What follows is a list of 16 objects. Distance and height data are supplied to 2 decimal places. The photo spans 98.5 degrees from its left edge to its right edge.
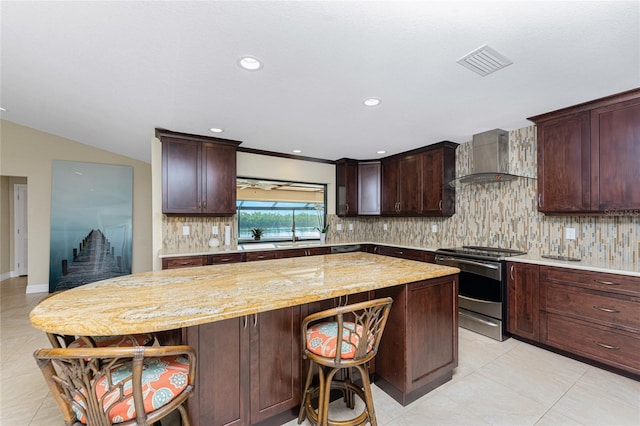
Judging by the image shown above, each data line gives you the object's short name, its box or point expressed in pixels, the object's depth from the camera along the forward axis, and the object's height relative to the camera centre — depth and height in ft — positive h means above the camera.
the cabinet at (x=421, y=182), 13.26 +1.72
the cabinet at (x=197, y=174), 11.32 +1.79
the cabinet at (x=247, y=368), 4.82 -2.88
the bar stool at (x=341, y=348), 4.75 -2.38
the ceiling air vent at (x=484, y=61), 5.81 +3.43
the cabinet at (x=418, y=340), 6.33 -3.04
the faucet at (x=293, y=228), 16.39 -0.77
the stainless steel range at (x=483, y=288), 9.82 -2.75
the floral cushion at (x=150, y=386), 3.39 -2.26
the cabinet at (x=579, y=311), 7.37 -2.94
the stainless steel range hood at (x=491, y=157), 11.04 +2.34
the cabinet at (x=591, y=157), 7.95 +1.82
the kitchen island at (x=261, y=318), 3.94 -1.92
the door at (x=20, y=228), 19.12 -0.82
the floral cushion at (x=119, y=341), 4.79 -2.28
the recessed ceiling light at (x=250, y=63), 6.10 +3.48
